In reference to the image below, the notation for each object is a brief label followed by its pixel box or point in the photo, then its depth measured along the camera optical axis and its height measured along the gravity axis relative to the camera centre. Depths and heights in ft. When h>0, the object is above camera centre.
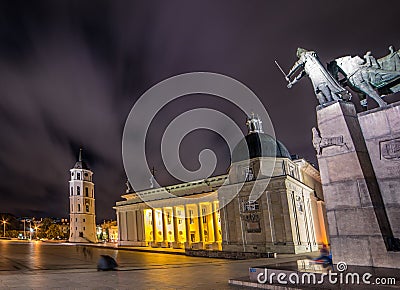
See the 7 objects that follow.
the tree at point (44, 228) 388.16 -1.20
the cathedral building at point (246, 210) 144.97 +0.74
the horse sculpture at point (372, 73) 33.98 +13.71
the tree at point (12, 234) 414.51 -5.25
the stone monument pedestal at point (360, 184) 29.32 +1.44
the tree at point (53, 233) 368.68 -7.52
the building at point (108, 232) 456.45 -16.13
